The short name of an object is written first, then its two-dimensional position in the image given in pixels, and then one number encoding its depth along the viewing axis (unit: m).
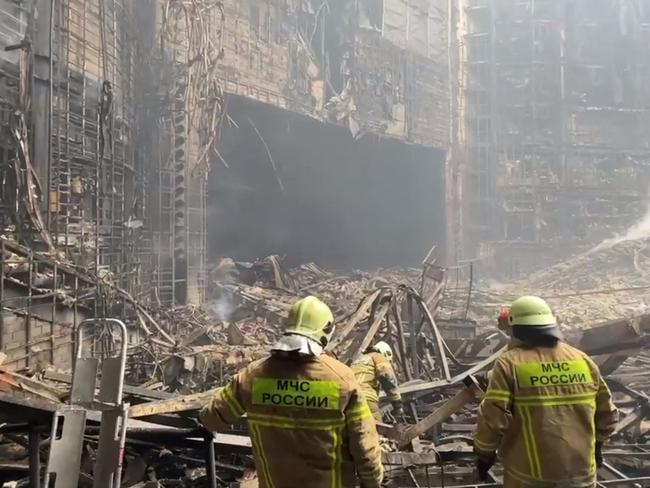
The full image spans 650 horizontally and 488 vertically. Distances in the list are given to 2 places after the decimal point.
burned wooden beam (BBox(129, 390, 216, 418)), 3.67
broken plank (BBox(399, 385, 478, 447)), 3.95
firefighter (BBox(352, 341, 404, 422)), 4.69
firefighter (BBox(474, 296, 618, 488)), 3.03
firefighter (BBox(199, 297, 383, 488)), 2.69
